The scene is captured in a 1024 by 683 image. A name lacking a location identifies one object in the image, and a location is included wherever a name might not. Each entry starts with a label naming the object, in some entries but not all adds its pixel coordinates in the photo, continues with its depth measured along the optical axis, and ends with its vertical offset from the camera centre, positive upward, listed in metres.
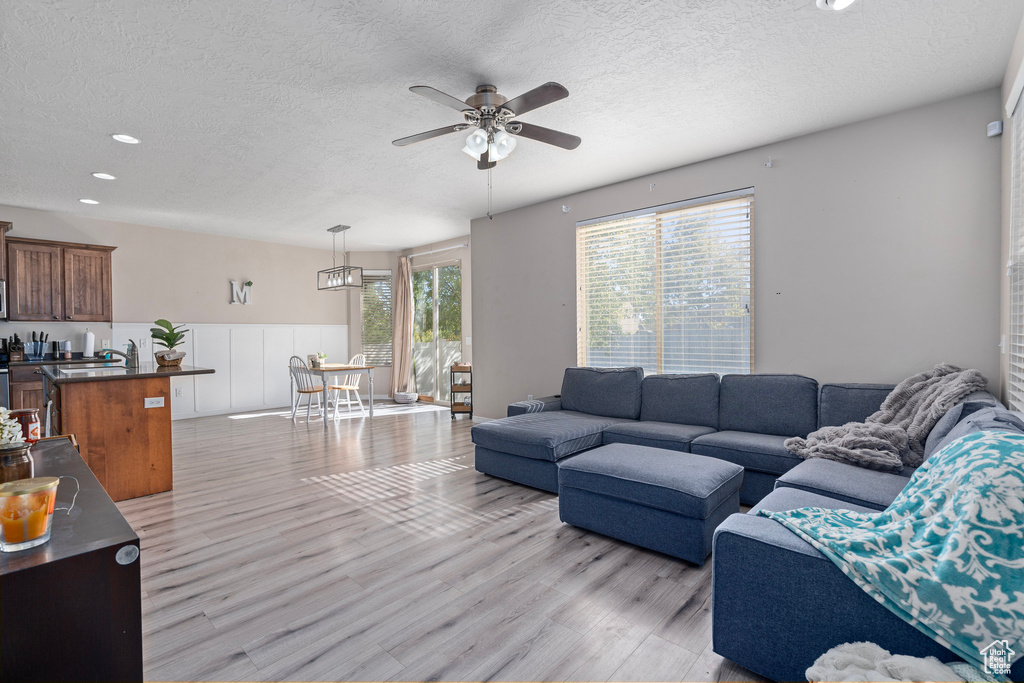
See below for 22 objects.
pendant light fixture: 6.60 +1.00
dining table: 6.25 -0.38
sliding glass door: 7.89 +0.23
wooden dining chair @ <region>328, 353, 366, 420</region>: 6.65 -0.60
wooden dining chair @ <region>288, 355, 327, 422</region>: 6.50 -0.50
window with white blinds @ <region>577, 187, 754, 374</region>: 4.07 +0.47
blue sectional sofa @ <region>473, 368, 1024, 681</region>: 1.46 -0.72
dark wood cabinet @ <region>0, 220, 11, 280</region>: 5.28 +1.09
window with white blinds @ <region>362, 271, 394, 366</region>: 8.82 +0.35
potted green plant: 4.13 -0.05
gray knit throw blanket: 2.56 -0.53
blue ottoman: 2.40 -0.85
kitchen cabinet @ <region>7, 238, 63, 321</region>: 5.42 +0.75
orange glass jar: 0.87 -0.31
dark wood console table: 0.79 -0.46
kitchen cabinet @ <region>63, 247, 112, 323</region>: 5.80 +0.76
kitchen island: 3.30 -0.55
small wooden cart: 6.74 -0.70
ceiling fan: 2.74 +1.26
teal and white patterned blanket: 1.19 -0.61
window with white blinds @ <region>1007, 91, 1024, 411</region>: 2.35 +0.31
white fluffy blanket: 1.15 -0.85
